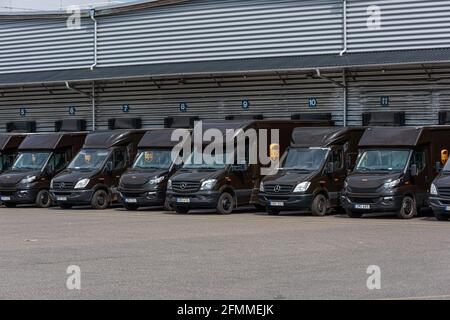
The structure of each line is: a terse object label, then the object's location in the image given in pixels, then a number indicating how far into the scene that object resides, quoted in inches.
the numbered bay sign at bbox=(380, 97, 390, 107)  1273.4
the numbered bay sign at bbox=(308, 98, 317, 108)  1339.8
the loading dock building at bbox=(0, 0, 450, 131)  1262.3
